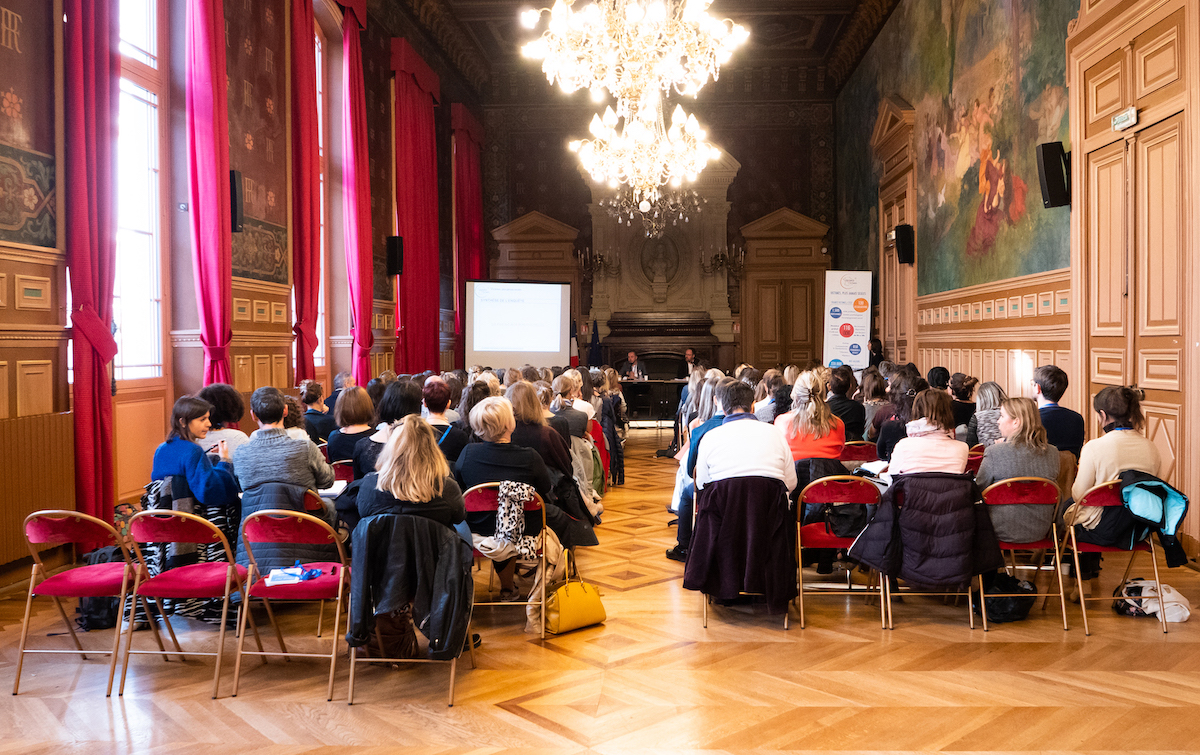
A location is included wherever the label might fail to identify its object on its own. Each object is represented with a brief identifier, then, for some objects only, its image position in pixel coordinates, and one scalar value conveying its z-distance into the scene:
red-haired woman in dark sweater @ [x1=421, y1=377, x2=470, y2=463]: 4.69
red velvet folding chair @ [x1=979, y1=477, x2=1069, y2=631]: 4.07
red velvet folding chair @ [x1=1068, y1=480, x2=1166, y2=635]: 4.07
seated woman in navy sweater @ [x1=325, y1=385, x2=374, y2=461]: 4.89
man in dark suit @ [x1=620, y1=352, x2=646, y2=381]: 14.20
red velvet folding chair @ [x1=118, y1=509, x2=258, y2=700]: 3.38
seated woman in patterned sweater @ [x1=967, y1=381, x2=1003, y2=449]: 5.00
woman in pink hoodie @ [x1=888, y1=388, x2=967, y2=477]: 4.09
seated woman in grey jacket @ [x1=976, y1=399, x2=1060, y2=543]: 4.16
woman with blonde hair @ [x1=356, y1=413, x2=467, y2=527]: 3.28
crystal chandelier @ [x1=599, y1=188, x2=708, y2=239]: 16.16
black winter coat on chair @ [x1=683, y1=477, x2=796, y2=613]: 4.11
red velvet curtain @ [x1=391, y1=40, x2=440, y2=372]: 11.91
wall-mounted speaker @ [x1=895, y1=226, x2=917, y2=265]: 11.89
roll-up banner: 12.05
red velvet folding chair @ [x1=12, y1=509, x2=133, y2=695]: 3.35
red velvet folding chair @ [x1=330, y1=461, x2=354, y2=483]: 4.76
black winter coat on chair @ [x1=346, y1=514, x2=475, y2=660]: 3.27
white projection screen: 12.77
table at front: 13.73
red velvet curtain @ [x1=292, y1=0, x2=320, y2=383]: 8.57
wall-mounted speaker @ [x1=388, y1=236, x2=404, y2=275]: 11.70
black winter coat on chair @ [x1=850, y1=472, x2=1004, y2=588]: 4.00
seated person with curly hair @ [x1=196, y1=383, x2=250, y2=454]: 4.40
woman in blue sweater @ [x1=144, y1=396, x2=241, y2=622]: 4.00
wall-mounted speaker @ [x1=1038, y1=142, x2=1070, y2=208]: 7.21
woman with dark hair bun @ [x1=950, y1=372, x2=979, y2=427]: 6.28
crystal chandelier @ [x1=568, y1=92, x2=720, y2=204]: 9.12
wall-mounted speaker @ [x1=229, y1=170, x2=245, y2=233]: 7.14
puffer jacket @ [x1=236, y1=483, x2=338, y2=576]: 3.80
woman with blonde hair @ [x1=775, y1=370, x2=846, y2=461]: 4.87
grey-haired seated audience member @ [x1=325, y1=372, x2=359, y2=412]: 6.62
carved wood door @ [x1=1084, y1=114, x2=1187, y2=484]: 5.66
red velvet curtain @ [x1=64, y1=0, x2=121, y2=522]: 5.31
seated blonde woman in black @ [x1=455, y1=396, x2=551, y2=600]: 4.18
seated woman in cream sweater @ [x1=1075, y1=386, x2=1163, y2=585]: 4.31
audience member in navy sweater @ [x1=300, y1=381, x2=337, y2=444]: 5.84
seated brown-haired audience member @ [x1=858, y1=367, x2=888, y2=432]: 6.54
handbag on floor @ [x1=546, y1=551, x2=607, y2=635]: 4.10
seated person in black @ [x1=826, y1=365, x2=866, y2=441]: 6.16
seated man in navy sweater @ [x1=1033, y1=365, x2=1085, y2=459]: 4.98
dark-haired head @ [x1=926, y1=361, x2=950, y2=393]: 6.95
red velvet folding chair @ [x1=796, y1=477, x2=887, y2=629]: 4.21
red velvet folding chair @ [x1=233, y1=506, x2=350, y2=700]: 3.37
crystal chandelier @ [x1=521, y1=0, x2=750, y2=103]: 7.14
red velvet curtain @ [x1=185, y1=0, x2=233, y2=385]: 6.77
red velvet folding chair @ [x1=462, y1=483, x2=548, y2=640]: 4.01
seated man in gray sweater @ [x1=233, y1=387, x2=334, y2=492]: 3.96
